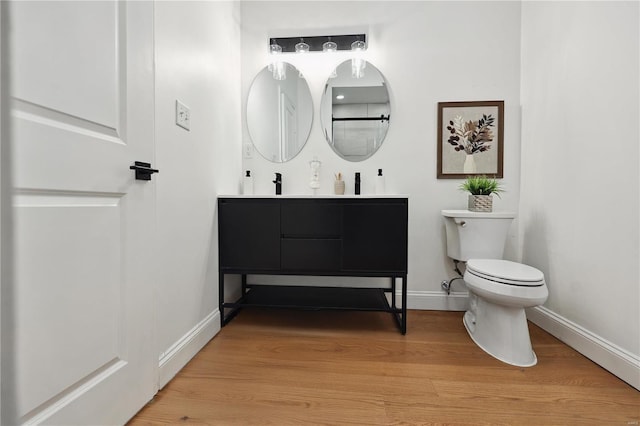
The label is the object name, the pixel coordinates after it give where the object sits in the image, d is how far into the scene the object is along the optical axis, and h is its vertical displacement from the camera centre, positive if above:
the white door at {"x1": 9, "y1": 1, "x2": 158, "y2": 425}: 0.60 -0.01
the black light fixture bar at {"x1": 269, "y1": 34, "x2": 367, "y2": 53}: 1.86 +1.18
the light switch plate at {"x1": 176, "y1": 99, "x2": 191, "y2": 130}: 1.18 +0.41
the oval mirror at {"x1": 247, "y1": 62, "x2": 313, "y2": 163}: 1.95 +0.70
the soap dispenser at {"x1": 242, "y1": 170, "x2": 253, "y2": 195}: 1.88 +0.15
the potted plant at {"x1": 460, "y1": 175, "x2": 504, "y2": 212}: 1.62 +0.08
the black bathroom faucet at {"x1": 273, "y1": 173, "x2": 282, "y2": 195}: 1.89 +0.16
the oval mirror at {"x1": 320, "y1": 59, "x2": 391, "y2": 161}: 1.88 +0.69
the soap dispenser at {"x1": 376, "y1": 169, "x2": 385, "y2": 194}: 1.83 +0.14
